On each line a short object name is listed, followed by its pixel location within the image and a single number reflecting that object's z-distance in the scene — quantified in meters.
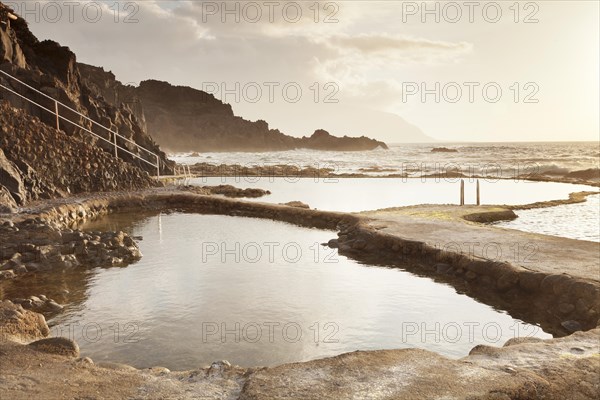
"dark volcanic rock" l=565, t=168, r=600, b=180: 39.47
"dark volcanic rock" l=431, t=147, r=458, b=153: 99.70
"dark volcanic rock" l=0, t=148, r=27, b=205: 15.98
